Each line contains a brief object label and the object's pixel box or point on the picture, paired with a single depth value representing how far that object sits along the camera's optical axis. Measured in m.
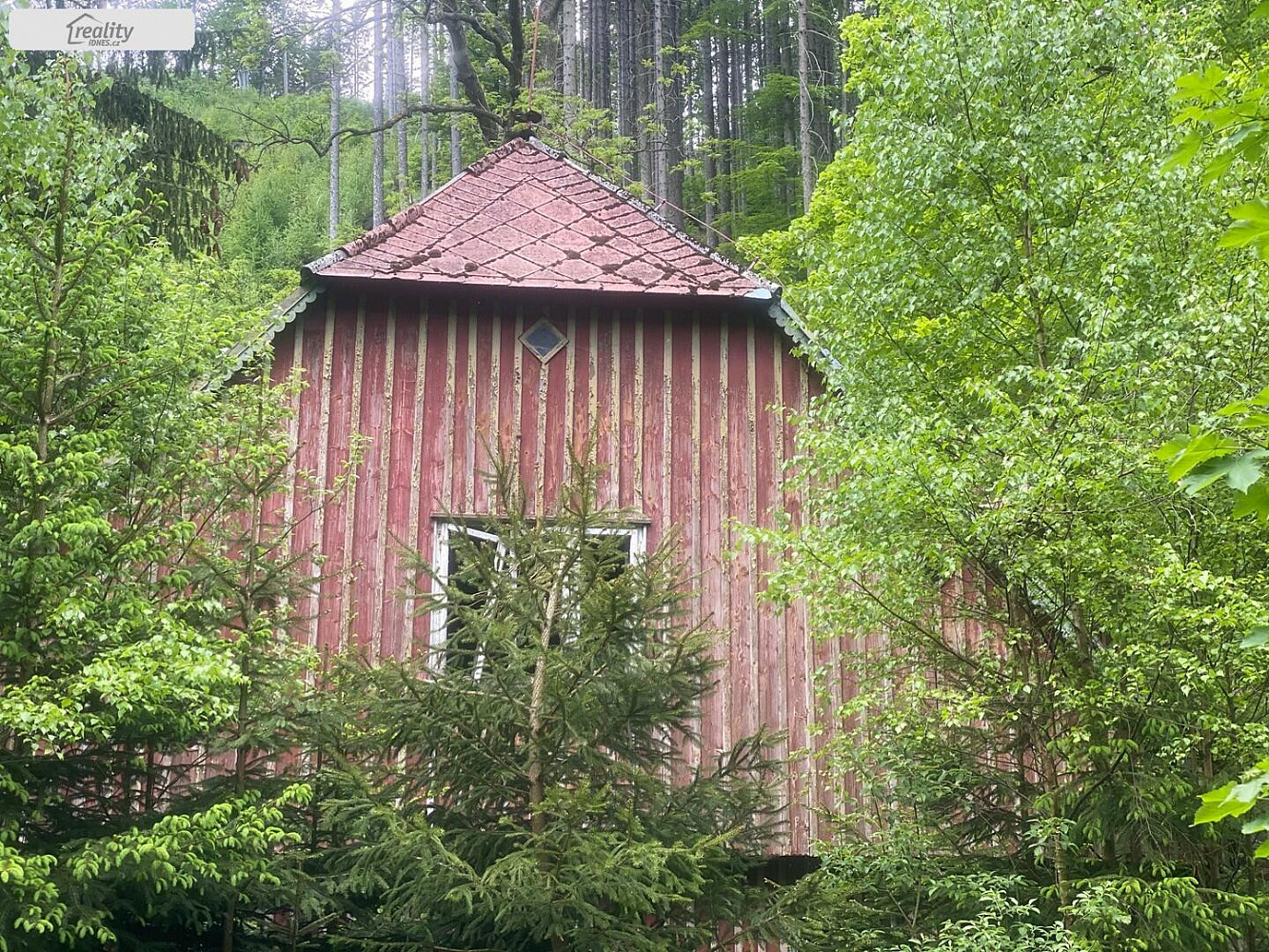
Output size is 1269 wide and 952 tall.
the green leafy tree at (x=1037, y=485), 6.38
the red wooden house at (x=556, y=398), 9.04
